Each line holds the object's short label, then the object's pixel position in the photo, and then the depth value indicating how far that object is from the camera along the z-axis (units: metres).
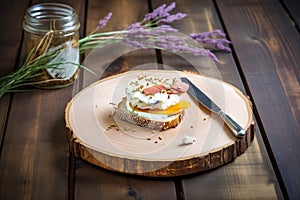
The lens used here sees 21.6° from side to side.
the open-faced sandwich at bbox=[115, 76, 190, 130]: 1.08
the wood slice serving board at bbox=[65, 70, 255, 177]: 1.02
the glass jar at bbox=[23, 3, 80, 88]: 1.21
